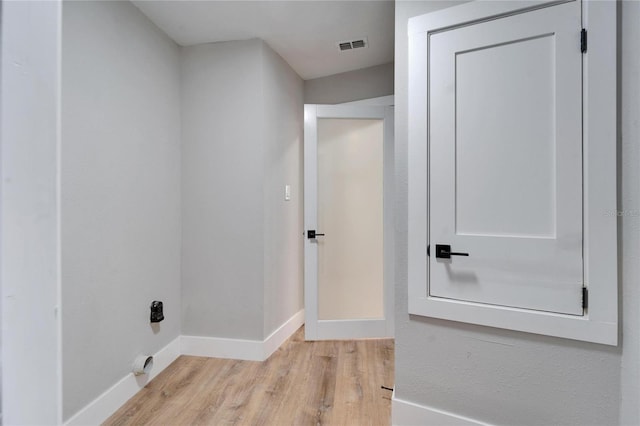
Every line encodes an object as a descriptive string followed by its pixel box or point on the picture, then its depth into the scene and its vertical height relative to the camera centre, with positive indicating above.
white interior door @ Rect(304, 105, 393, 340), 2.75 -0.07
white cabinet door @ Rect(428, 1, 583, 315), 1.33 +0.23
